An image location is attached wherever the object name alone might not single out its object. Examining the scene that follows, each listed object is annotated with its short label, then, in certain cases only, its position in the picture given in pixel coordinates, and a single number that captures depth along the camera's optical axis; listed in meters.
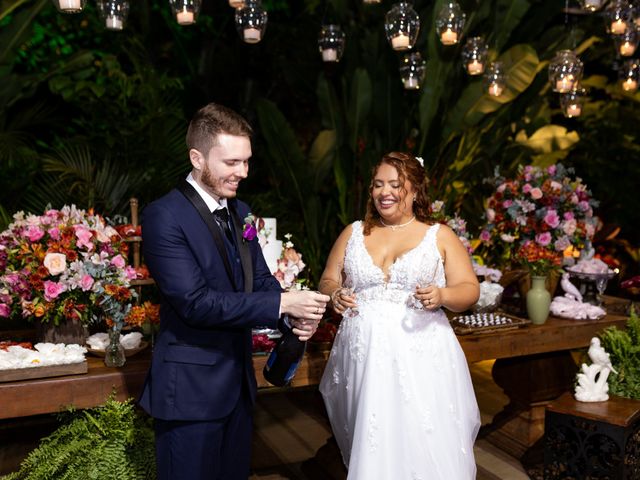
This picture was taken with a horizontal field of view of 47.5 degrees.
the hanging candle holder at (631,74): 5.33
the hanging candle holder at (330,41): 5.01
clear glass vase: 3.42
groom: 2.39
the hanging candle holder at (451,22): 4.67
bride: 3.17
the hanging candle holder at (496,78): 5.62
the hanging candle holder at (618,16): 4.62
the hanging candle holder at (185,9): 3.90
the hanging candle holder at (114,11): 4.05
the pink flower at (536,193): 4.58
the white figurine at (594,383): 3.89
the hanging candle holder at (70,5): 3.44
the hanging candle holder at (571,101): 5.87
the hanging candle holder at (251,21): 4.17
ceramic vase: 4.41
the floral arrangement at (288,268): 3.74
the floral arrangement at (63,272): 3.29
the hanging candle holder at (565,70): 4.89
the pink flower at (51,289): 3.26
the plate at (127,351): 3.52
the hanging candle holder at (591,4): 4.34
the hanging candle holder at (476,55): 5.33
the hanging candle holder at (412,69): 5.17
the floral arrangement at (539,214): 4.57
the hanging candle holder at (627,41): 4.89
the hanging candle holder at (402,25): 4.46
